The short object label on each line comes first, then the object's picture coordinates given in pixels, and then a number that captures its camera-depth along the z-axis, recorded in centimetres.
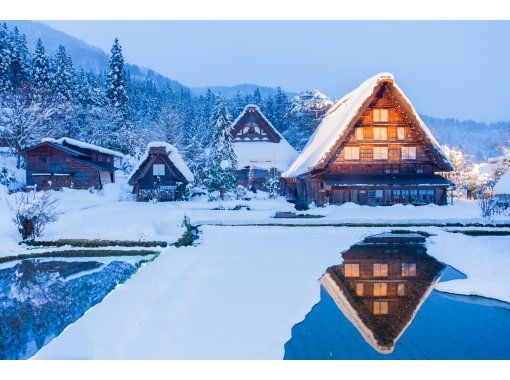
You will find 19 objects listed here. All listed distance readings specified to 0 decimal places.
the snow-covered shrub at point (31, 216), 1395
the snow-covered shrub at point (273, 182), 3447
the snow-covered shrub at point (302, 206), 2528
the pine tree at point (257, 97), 6780
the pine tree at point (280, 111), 5722
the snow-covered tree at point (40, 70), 4337
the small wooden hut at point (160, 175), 3206
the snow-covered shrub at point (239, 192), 3256
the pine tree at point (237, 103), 6439
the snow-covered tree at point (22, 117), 3628
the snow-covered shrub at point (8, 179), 3259
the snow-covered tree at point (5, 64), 4116
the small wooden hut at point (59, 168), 3500
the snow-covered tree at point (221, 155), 3136
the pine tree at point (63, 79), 4525
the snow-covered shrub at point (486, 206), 1990
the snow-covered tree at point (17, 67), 4343
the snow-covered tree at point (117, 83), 4825
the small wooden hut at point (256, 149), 3822
